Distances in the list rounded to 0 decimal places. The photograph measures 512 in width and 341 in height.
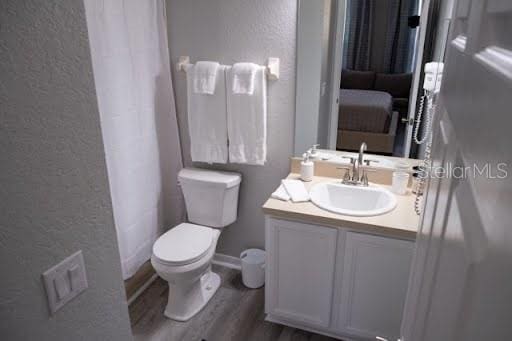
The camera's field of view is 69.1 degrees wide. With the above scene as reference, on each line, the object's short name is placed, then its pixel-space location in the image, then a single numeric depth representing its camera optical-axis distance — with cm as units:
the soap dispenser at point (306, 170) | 220
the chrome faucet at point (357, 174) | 212
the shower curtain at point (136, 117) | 198
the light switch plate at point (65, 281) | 83
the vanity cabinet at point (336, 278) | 180
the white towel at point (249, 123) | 223
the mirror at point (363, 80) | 198
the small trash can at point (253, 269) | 252
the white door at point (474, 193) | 30
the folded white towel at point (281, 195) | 199
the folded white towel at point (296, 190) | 198
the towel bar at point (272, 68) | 218
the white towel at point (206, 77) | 225
